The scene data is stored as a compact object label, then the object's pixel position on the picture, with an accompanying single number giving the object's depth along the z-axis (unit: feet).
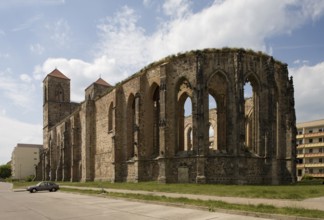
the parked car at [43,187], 94.12
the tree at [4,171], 382.01
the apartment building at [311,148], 207.82
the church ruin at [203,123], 86.94
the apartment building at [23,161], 369.24
